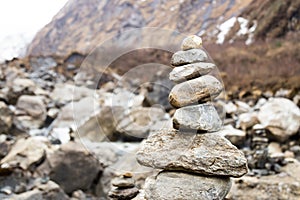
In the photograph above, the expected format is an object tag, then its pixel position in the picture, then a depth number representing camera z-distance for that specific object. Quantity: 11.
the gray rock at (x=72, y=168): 9.81
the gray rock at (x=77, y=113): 14.28
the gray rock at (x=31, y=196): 7.85
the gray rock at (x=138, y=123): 13.22
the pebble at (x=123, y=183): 5.91
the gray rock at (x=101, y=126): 13.31
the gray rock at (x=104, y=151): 11.05
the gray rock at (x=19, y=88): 17.11
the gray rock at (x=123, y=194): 5.88
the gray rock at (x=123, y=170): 9.09
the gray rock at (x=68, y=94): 18.42
